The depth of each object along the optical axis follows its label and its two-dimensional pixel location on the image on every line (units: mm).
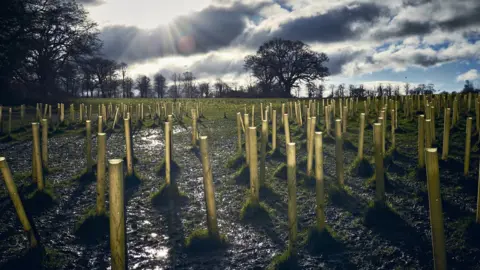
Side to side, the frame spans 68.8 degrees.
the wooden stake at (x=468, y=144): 6051
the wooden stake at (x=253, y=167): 4852
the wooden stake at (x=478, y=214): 4169
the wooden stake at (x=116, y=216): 3006
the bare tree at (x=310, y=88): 51094
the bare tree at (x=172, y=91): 105344
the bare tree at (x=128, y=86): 83962
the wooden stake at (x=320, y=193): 4145
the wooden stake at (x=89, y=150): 7271
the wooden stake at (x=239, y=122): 9409
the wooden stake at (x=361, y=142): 7027
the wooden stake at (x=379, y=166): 4887
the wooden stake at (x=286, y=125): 7332
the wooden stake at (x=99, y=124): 8940
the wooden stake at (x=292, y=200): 3770
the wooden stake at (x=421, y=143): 6277
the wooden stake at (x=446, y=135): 6797
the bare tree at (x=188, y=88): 93075
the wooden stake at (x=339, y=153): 5750
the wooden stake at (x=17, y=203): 3796
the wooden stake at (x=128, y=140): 6504
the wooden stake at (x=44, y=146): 6780
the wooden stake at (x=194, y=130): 10557
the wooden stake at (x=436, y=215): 3025
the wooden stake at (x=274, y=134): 8505
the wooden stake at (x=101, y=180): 4695
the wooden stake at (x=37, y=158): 5738
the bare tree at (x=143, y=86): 87938
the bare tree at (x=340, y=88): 71494
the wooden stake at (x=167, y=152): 6094
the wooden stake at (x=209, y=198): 4148
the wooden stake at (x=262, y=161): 6195
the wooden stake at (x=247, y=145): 6996
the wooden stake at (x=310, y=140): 6200
